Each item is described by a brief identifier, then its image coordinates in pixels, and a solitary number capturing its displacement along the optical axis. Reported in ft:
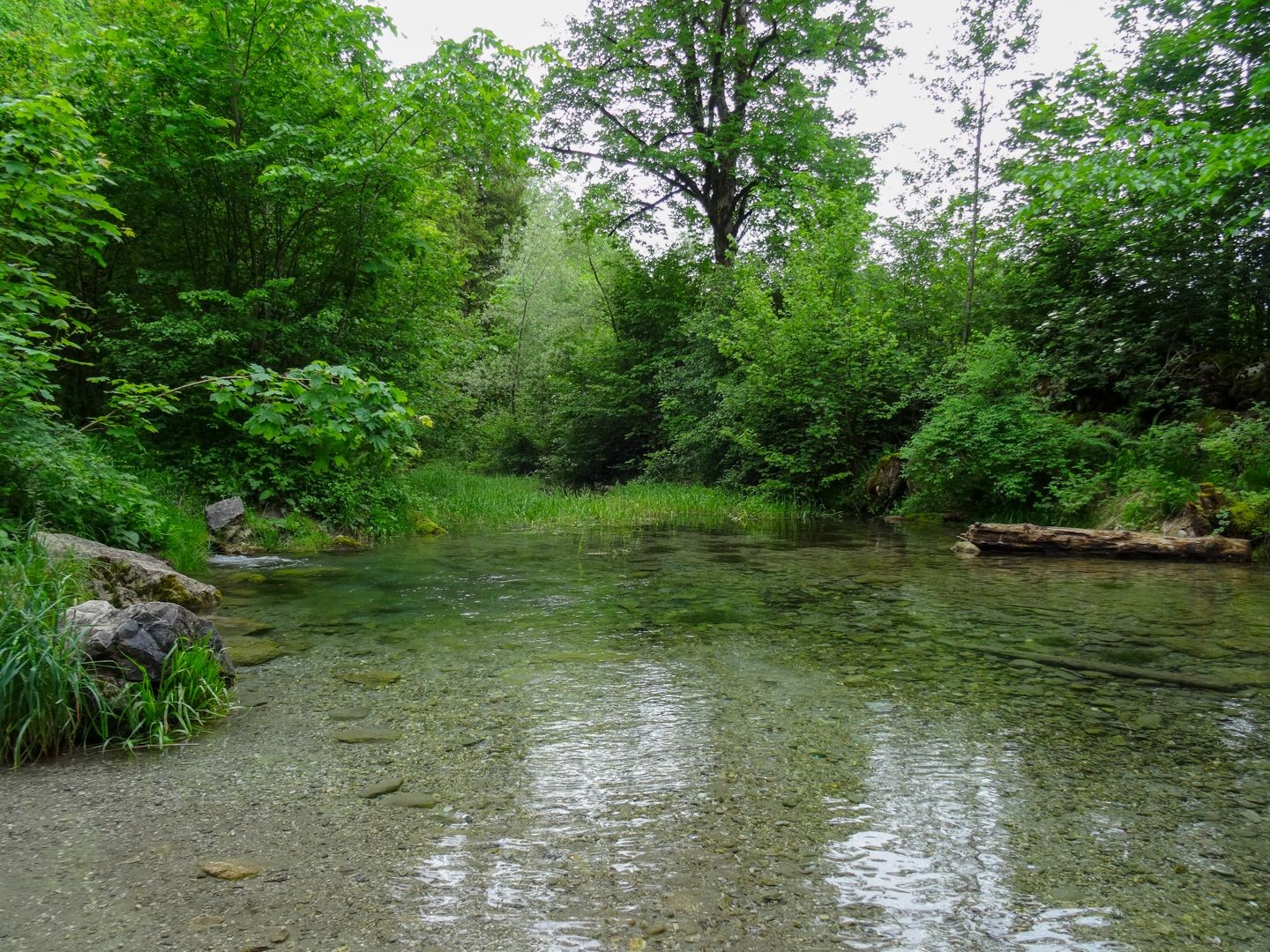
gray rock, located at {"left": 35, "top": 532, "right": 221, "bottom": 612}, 17.19
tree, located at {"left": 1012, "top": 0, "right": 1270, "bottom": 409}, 33.12
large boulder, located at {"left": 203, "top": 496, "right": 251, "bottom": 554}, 31.42
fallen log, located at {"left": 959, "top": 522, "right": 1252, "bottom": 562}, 28.73
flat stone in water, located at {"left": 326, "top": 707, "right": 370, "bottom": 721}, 12.94
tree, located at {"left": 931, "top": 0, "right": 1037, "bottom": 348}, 49.16
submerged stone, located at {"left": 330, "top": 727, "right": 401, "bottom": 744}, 11.93
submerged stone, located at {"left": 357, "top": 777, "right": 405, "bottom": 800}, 10.02
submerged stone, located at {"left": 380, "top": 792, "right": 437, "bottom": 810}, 9.73
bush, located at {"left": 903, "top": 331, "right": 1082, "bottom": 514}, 37.73
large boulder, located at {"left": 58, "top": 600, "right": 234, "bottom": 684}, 11.84
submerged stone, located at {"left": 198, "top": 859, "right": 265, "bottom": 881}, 7.89
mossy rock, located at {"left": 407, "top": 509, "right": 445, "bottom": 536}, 41.68
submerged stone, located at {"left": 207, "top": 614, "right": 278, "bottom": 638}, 18.29
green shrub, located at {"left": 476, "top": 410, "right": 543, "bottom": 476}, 90.74
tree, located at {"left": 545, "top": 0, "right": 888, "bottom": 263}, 64.80
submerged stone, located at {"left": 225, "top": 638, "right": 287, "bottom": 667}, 16.08
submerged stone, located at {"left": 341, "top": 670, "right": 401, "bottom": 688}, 14.83
